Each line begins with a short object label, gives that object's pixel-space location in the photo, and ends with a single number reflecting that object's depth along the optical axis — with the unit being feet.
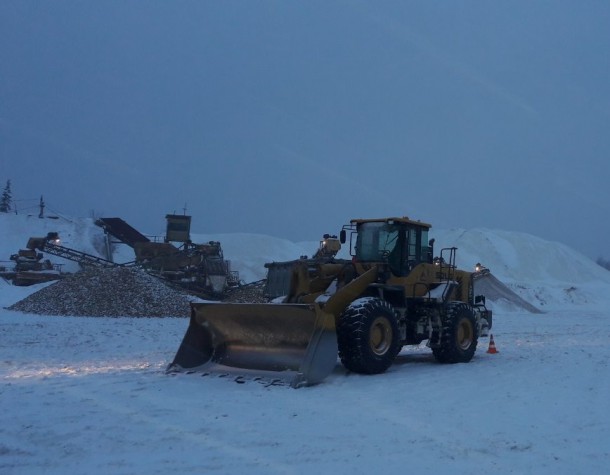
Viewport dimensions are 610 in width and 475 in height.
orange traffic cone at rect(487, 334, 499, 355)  48.02
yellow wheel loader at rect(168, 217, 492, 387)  33.83
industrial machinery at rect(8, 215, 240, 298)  104.99
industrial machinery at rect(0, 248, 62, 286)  109.70
